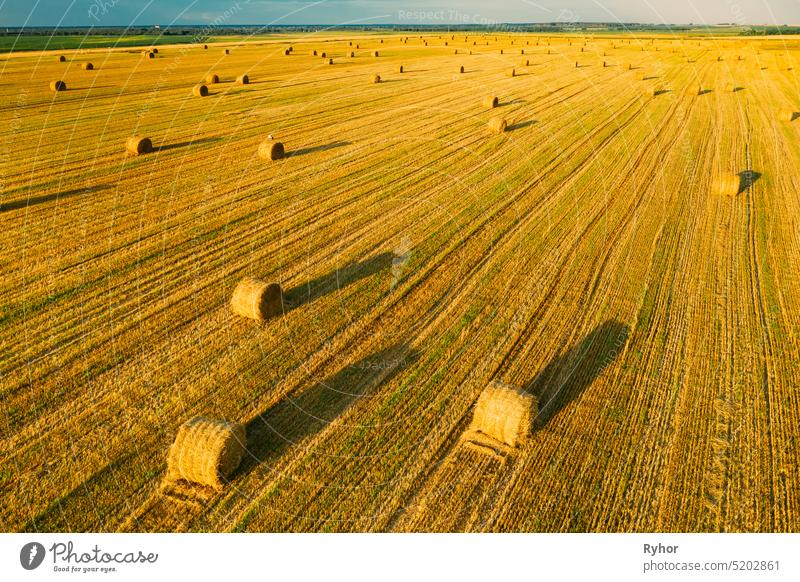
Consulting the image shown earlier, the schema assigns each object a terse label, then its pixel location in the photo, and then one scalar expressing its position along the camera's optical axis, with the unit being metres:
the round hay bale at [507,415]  8.51
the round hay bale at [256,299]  11.32
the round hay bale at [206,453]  7.66
